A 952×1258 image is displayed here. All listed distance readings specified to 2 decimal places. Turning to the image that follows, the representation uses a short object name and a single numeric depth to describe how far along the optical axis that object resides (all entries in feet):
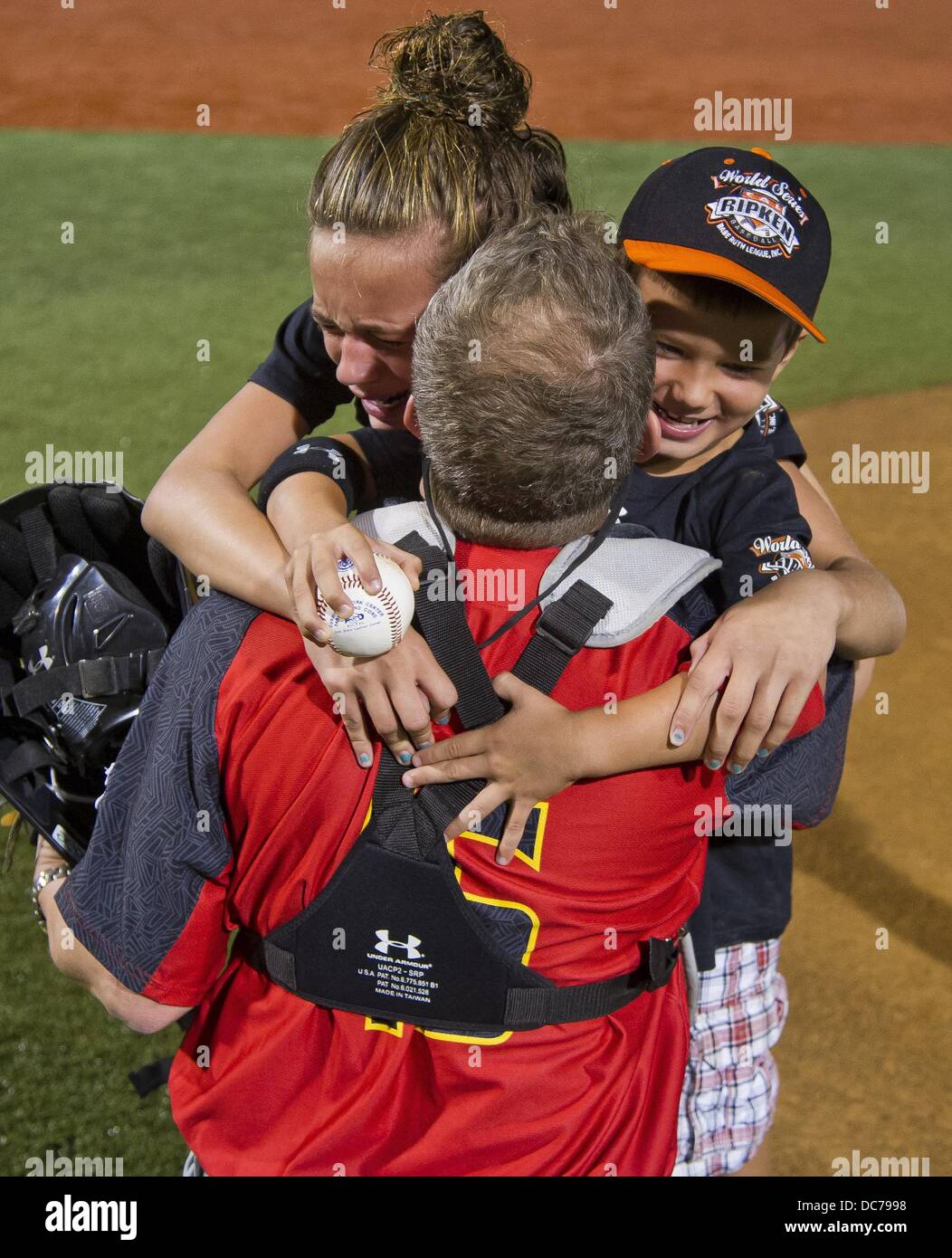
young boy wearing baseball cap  6.68
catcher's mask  7.18
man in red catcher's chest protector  4.61
